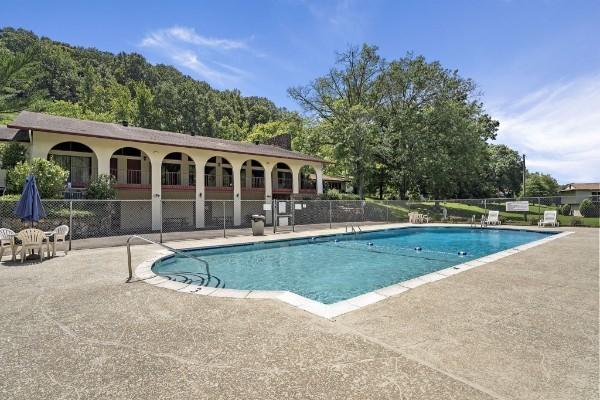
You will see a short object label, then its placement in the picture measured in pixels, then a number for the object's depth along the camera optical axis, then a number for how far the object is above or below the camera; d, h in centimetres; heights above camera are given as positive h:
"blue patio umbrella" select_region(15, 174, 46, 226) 920 -29
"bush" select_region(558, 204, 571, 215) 2528 -107
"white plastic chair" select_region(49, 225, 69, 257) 941 -136
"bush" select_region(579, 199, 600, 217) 2456 -95
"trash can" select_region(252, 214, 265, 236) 1570 -157
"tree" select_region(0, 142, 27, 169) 1814 +235
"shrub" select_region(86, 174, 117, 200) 1764 +33
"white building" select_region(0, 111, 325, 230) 1836 +246
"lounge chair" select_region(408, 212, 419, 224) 2445 -174
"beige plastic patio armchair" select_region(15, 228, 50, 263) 848 -130
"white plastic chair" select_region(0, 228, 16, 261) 859 -130
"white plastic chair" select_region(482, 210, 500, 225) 2181 -163
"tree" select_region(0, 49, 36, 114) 1700 +692
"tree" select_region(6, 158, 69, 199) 1509 +92
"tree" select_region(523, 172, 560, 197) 5619 +153
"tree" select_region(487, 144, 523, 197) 5222 +442
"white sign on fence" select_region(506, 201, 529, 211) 2230 -72
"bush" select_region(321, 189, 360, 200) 2894 -6
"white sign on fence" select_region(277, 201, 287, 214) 1858 -71
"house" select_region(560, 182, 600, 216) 4543 +79
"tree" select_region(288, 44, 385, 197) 3067 +1115
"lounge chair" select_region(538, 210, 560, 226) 2019 -153
